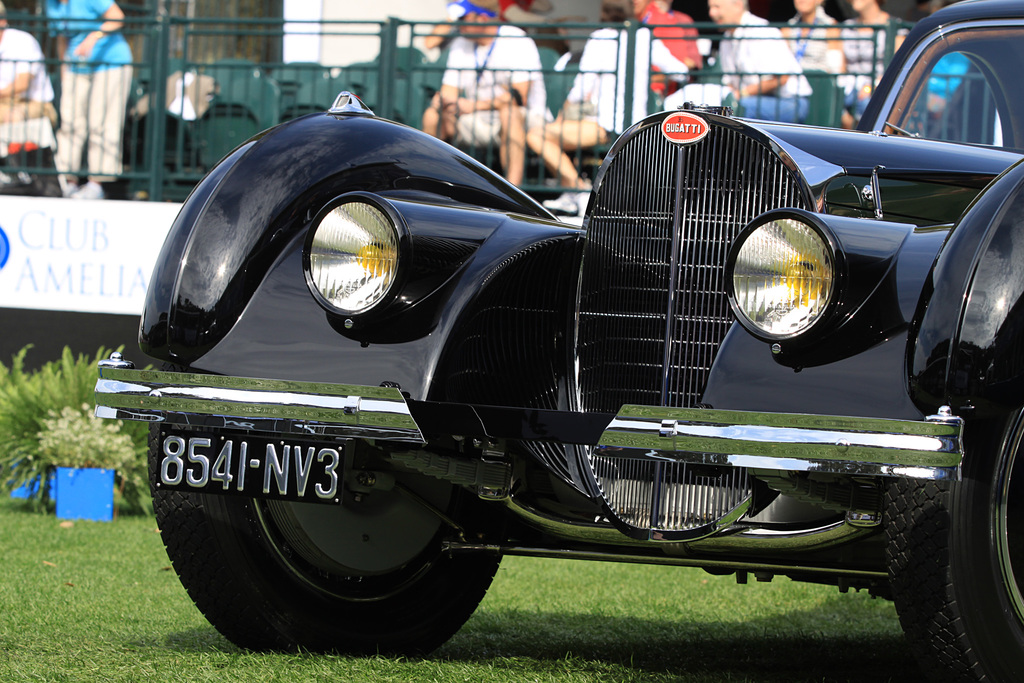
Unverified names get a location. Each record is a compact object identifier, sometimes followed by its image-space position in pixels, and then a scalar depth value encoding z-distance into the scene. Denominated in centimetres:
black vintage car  447
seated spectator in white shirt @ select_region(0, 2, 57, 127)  1687
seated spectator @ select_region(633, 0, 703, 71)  1628
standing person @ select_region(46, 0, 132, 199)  1689
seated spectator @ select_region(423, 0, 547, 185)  1616
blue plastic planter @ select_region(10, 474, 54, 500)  1288
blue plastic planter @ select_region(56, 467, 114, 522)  1252
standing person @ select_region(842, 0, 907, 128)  1565
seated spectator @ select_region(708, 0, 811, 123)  1543
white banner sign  1490
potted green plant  1257
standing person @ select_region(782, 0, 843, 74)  1592
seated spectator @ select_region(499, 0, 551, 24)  1969
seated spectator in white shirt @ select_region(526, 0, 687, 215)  1611
